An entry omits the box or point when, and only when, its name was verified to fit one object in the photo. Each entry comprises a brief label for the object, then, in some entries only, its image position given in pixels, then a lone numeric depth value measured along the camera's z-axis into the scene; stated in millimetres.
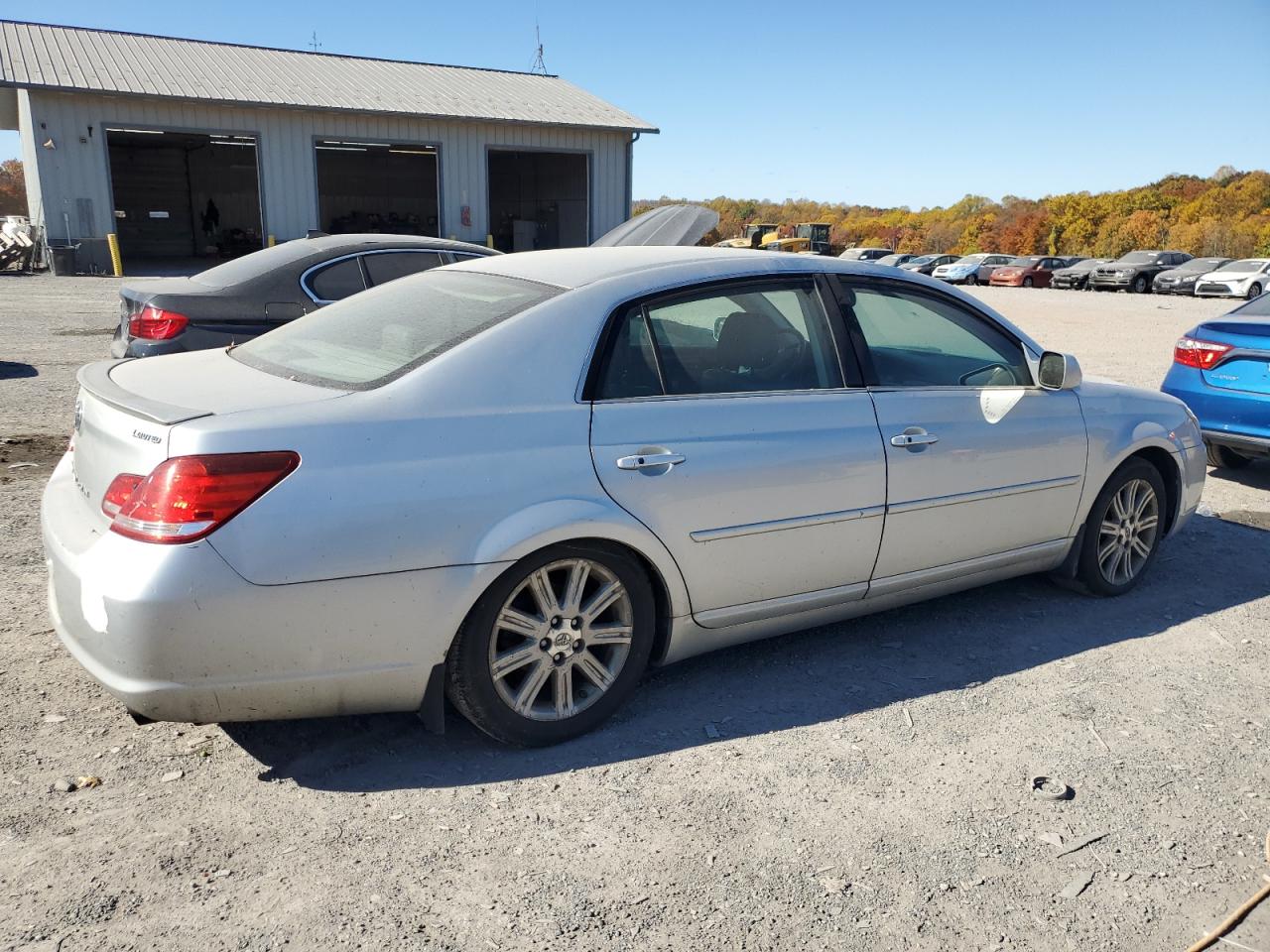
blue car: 6539
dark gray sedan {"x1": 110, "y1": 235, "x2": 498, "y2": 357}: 6832
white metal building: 23703
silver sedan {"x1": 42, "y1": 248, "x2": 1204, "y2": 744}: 2797
